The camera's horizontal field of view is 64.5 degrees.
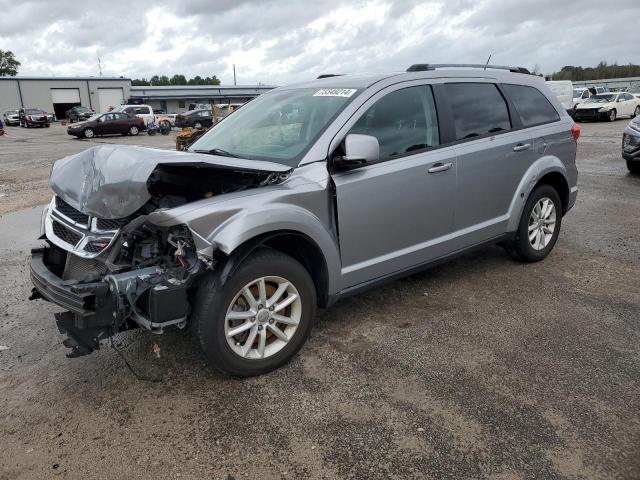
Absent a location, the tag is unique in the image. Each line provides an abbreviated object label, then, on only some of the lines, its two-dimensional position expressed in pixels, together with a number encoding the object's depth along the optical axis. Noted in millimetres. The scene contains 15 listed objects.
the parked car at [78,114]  41894
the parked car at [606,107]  26219
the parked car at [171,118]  37056
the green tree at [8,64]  85000
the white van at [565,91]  28406
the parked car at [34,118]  41219
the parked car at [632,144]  10047
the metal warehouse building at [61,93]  54566
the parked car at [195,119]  33406
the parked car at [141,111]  32656
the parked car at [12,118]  44625
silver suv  2828
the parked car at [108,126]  28719
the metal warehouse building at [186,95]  61188
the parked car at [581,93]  32131
